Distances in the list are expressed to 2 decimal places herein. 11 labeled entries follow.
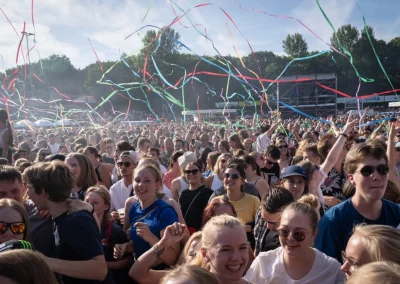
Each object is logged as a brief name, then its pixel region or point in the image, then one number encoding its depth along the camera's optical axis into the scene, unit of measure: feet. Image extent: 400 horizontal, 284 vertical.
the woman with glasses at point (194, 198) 14.15
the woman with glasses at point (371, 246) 5.94
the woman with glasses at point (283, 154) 22.30
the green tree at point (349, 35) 133.37
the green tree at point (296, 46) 140.77
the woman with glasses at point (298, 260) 7.52
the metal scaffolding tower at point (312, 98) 105.60
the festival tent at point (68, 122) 80.94
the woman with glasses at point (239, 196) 13.34
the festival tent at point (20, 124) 79.87
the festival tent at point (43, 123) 80.12
